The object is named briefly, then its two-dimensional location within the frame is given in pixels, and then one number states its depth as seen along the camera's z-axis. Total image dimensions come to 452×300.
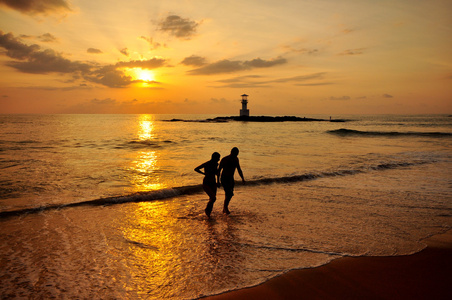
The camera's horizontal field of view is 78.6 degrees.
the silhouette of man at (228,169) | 7.42
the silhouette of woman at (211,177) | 7.11
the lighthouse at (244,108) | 82.41
